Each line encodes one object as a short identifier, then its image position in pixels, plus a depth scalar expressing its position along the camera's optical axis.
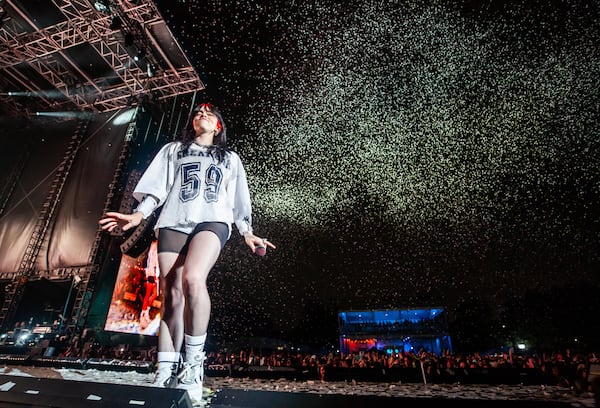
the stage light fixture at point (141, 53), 11.79
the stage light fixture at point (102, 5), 10.16
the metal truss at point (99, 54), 10.98
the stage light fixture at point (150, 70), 12.54
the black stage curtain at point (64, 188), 12.85
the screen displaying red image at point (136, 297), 13.16
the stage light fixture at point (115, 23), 10.51
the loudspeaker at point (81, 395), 1.36
